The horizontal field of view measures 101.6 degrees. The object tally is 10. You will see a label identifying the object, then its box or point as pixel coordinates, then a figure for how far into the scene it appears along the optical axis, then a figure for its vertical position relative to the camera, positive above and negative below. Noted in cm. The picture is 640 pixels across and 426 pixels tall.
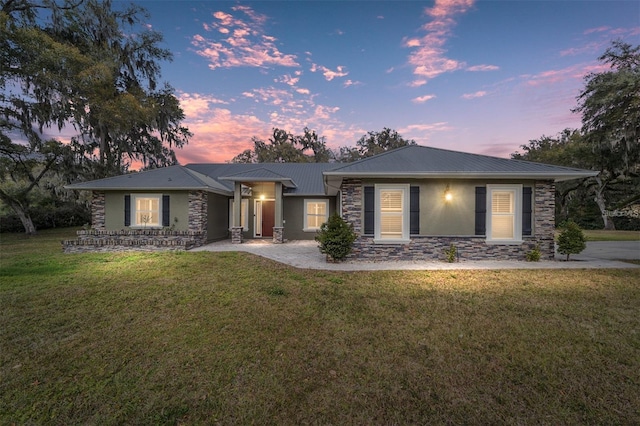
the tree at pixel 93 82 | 1239 +706
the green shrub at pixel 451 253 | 807 -129
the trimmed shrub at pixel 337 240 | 792 -85
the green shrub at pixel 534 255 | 804 -134
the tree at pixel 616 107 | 1199 +527
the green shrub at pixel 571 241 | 798 -91
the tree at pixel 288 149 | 2953 +755
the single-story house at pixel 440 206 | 816 +19
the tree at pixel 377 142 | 3112 +841
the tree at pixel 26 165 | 1419 +279
